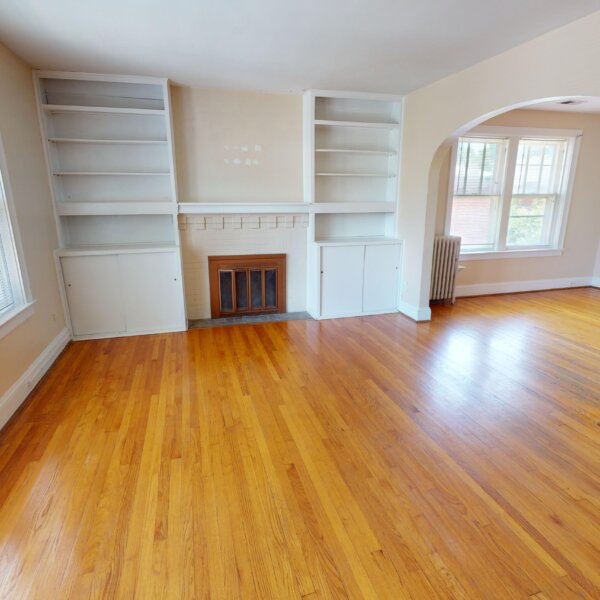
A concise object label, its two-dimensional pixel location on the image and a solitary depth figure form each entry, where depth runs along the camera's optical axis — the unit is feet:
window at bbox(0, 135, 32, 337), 9.07
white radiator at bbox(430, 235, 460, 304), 16.34
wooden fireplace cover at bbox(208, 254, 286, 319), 14.85
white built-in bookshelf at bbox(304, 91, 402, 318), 14.73
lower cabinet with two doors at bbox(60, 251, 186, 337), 12.57
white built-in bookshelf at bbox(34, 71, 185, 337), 12.34
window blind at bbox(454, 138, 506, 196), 17.04
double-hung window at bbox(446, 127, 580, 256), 17.21
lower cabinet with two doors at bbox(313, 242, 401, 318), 14.88
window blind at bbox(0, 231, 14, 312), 9.10
